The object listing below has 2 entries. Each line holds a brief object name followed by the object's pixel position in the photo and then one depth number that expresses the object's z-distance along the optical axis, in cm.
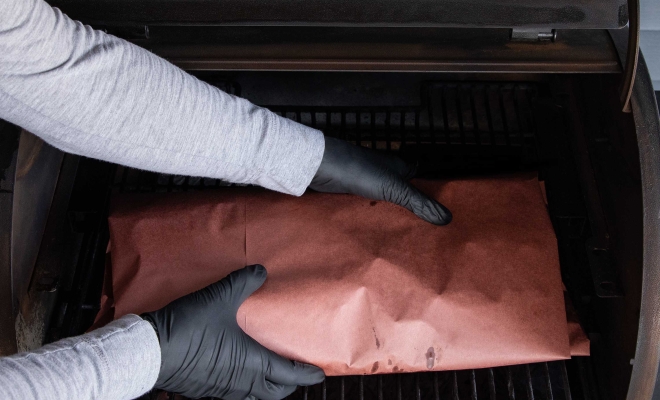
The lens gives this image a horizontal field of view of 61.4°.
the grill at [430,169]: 102
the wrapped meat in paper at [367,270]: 94
